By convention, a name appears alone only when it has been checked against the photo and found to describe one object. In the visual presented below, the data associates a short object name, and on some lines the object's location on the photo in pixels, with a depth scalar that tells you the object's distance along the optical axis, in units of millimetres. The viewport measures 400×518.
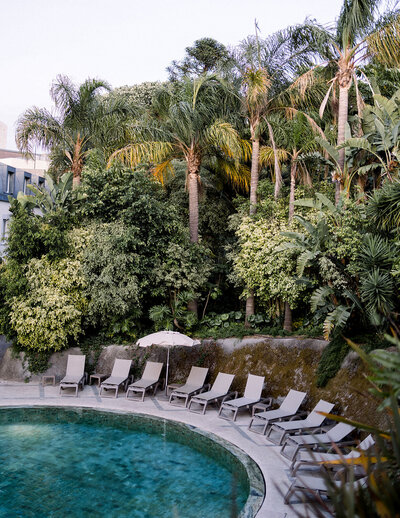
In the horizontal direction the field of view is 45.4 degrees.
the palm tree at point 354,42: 14016
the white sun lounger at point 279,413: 11852
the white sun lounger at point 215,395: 13492
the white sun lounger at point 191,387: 14148
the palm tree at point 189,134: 17812
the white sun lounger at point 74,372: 15141
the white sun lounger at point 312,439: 9859
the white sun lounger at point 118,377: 14942
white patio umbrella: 13961
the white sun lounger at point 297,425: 11008
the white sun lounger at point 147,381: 14688
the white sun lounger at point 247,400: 12938
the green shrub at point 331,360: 12805
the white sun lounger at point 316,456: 8665
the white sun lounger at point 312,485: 7832
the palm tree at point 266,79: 17438
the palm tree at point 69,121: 19891
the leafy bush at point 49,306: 15953
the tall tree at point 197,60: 29766
